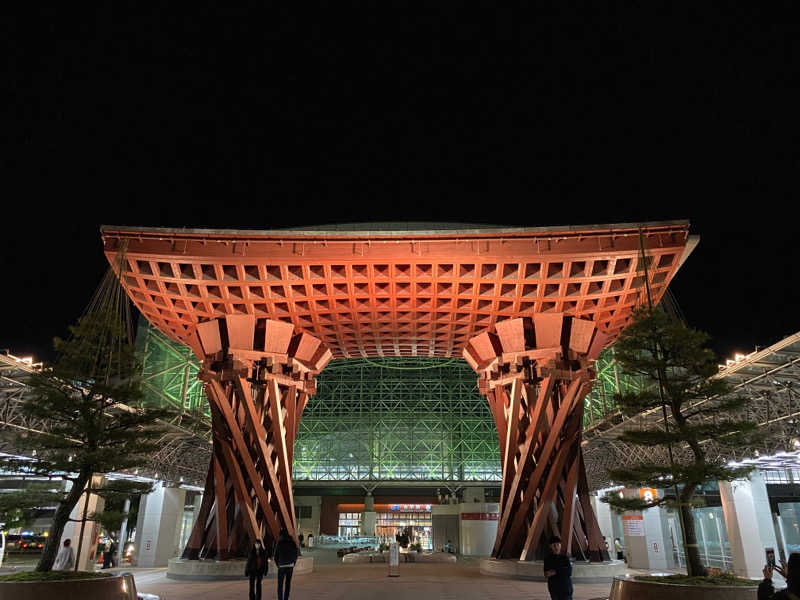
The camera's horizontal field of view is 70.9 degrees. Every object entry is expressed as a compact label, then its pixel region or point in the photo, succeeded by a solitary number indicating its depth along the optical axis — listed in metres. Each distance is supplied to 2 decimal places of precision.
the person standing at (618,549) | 29.33
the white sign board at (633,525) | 25.12
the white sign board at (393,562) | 17.69
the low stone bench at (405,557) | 26.73
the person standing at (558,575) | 8.15
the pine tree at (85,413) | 10.52
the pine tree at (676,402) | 10.29
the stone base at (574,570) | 16.19
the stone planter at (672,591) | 8.14
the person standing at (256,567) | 9.93
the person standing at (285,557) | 9.62
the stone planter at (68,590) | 8.50
